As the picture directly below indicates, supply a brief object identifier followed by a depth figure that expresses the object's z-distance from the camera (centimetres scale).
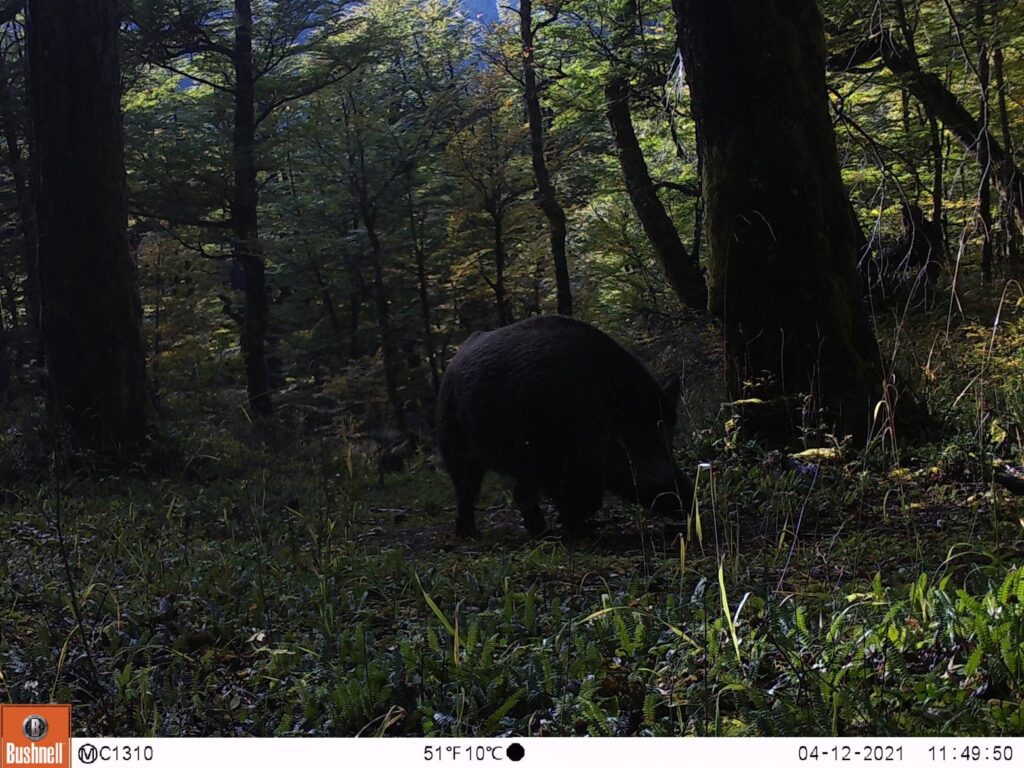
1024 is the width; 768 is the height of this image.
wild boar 543
